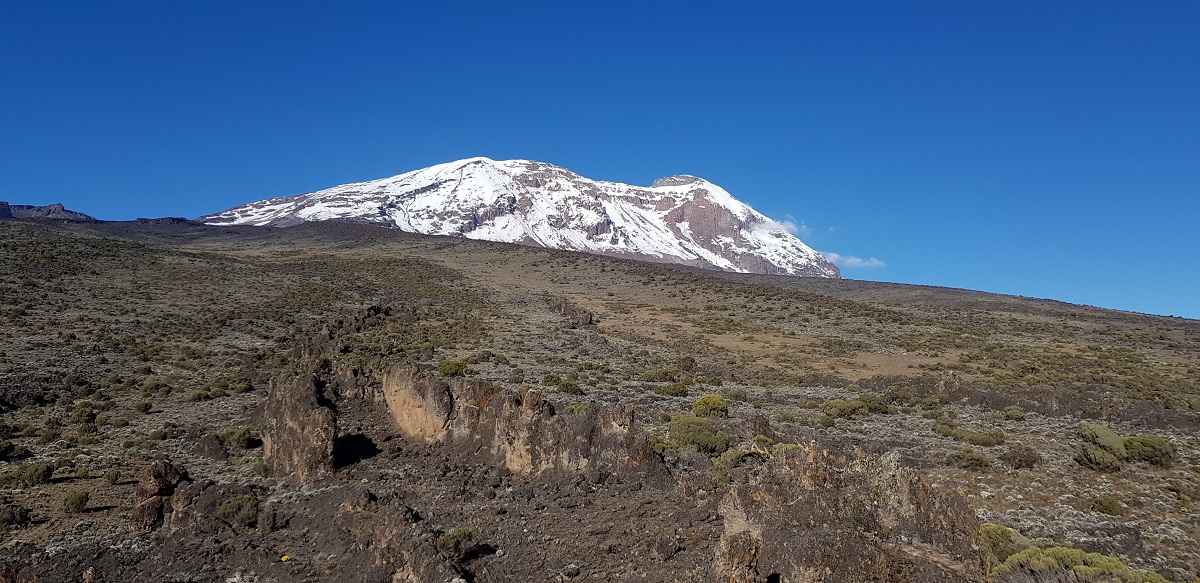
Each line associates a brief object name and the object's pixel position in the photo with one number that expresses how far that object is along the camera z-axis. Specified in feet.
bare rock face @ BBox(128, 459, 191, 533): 37.32
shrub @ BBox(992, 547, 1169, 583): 23.95
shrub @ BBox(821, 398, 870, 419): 70.92
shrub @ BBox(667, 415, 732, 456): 49.52
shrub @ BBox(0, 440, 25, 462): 50.34
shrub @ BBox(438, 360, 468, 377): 89.51
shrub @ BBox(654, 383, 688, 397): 81.00
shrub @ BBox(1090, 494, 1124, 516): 39.24
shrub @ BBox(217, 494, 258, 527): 37.09
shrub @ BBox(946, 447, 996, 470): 49.37
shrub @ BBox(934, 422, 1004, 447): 56.95
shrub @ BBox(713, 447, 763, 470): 44.65
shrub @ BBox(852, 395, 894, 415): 72.79
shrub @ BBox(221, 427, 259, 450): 54.19
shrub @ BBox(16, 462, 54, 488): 44.78
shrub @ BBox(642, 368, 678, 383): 93.61
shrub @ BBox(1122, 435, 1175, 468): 50.08
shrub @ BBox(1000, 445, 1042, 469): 49.55
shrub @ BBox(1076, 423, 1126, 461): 50.13
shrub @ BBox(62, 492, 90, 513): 39.88
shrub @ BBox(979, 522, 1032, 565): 30.22
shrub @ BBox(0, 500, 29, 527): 37.44
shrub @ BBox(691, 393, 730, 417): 67.67
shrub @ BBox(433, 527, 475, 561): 30.40
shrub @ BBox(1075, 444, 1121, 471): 48.42
